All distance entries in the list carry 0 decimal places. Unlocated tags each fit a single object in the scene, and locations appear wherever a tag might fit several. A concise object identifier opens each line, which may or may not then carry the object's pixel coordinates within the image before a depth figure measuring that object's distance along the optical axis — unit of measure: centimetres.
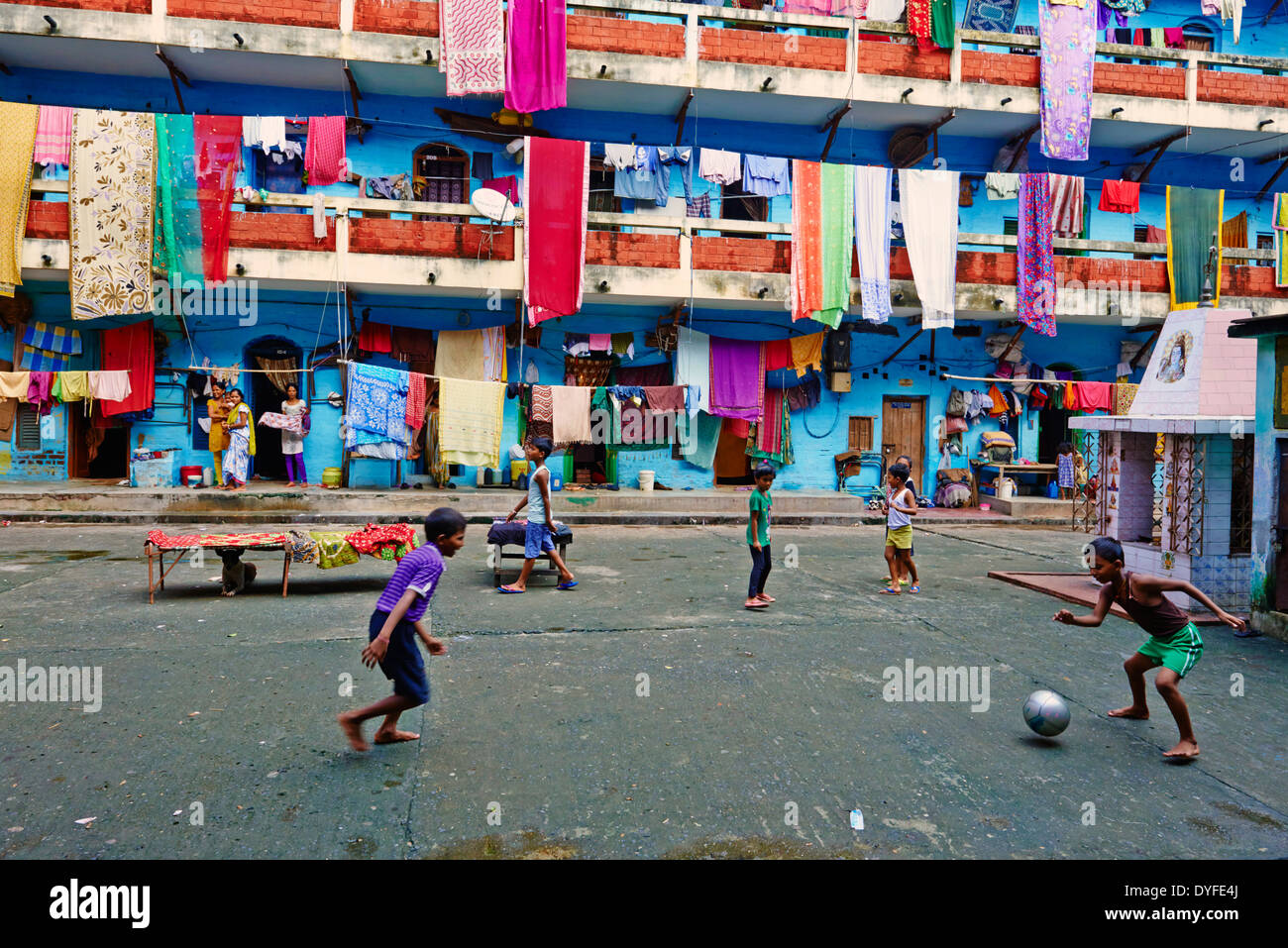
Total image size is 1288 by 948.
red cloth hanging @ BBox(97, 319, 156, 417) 1530
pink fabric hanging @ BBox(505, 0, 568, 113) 1516
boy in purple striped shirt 428
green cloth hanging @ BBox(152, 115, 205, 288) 1413
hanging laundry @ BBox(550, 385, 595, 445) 1574
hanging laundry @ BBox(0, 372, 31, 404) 1456
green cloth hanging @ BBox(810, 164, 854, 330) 1579
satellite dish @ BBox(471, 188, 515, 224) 1498
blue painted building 1493
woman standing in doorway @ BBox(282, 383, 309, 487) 1549
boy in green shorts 462
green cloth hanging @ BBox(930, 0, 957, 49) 1634
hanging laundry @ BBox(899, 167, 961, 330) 1608
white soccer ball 476
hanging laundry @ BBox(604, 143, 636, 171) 1598
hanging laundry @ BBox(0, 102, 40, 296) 1380
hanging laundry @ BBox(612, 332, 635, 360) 1688
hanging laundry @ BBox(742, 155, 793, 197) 1641
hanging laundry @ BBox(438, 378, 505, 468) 1523
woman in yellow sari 1503
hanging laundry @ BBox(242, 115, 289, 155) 1454
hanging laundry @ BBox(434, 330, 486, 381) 1634
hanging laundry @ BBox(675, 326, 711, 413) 1669
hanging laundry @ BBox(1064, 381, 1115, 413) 1841
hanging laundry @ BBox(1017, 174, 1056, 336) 1647
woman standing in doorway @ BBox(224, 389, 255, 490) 1495
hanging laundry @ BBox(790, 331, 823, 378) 1739
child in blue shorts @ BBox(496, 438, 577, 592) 855
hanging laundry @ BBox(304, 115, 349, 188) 1510
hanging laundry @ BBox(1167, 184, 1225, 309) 1697
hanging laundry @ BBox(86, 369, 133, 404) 1488
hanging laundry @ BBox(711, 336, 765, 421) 1711
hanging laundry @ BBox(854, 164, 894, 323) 1589
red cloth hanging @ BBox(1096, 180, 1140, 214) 1789
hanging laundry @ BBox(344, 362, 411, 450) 1455
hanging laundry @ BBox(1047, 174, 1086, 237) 1700
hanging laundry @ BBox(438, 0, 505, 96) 1498
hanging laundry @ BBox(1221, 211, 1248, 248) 1859
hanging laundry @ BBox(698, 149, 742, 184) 1625
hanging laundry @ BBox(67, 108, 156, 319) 1386
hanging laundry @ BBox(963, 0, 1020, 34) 1825
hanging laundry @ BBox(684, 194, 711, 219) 1697
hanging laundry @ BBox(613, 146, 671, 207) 1642
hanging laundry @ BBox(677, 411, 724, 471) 1742
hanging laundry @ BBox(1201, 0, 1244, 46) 1825
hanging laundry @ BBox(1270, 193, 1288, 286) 1708
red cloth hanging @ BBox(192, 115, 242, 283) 1427
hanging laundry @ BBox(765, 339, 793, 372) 1733
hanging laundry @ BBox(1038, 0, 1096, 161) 1655
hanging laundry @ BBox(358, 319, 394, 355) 1616
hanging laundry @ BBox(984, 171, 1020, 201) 1709
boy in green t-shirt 811
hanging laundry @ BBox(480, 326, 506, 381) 1638
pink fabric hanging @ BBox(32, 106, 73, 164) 1392
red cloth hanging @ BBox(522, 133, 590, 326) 1516
